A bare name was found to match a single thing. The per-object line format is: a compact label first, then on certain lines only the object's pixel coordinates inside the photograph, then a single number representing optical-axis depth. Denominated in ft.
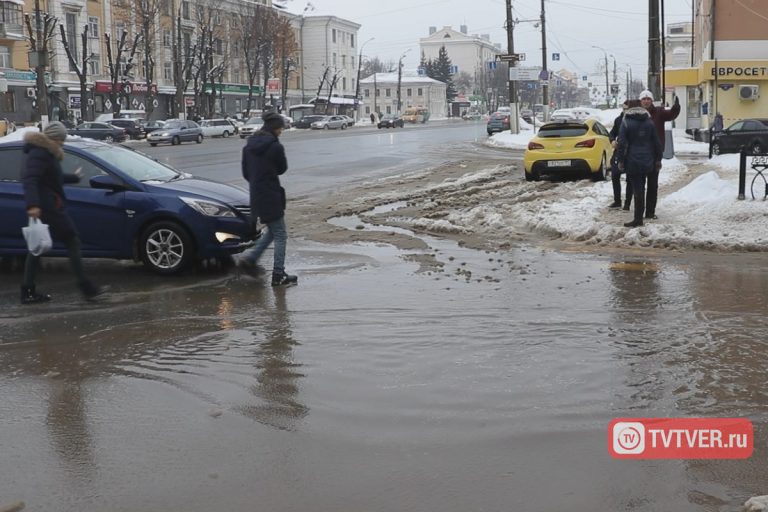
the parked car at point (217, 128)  209.56
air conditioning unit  137.80
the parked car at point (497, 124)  190.49
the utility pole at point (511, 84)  157.38
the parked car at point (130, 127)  186.70
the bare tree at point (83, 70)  194.18
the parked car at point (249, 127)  206.18
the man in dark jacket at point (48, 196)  26.16
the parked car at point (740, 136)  100.99
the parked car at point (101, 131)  164.87
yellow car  62.44
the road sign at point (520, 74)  150.20
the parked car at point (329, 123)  266.16
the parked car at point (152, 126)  190.76
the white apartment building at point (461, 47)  576.20
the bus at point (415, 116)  363.76
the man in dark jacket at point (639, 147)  38.34
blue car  30.99
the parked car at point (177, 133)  167.53
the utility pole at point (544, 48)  194.90
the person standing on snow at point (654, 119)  39.19
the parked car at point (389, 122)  266.57
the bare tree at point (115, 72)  201.19
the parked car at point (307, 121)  274.98
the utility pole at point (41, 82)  134.51
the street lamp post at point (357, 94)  381.05
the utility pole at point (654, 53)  67.77
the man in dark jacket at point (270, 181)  29.17
